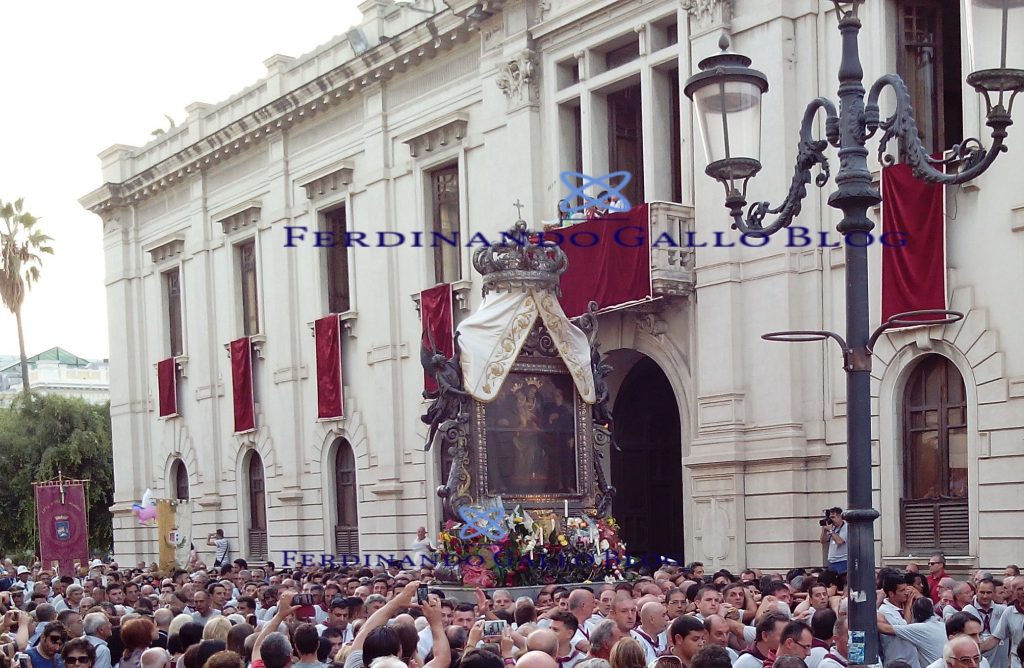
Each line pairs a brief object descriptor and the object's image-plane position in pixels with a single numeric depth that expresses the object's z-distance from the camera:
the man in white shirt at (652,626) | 9.89
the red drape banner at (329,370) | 30.25
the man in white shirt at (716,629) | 9.19
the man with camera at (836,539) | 16.95
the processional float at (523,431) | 16.55
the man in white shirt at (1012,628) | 12.15
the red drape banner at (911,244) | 18.70
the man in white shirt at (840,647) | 8.75
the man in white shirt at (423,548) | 23.34
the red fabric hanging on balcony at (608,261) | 21.86
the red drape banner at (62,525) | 31.59
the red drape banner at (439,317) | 26.80
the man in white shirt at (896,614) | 10.34
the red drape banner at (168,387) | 36.94
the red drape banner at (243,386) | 33.31
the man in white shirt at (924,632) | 10.28
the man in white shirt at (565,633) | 9.30
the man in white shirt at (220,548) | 33.07
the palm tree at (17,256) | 53.19
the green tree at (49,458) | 45.47
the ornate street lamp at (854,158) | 8.26
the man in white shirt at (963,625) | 9.59
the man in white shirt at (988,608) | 12.57
